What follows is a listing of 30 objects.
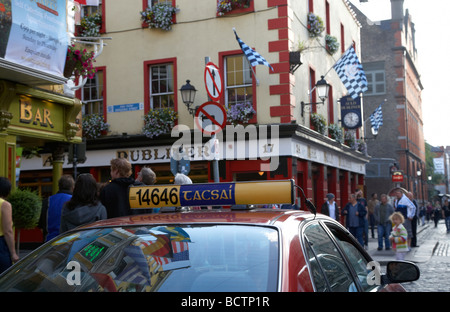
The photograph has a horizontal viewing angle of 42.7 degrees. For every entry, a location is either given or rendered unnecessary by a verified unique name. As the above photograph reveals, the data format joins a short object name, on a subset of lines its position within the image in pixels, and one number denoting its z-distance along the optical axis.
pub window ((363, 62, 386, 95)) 48.75
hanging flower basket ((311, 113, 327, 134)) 20.22
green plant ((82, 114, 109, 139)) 19.28
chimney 51.06
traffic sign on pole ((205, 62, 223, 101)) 9.68
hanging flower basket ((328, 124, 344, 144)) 23.30
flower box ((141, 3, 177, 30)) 18.69
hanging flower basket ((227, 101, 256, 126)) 17.47
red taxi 2.74
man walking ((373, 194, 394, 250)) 17.30
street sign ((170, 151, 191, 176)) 12.64
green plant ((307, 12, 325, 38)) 20.50
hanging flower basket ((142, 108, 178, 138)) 18.30
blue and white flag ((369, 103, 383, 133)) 29.94
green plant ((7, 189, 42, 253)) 9.62
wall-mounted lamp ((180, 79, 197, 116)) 16.28
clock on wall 23.95
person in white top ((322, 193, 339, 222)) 16.38
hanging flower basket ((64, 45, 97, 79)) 11.84
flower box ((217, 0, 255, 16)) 17.94
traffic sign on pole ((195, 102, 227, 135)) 9.58
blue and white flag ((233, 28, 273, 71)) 16.48
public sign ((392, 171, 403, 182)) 36.91
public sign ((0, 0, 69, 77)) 9.90
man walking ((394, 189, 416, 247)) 17.03
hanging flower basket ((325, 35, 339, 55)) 23.53
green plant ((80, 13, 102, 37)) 19.73
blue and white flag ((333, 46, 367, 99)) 20.39
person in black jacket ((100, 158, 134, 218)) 7.05
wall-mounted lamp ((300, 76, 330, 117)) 19.62
